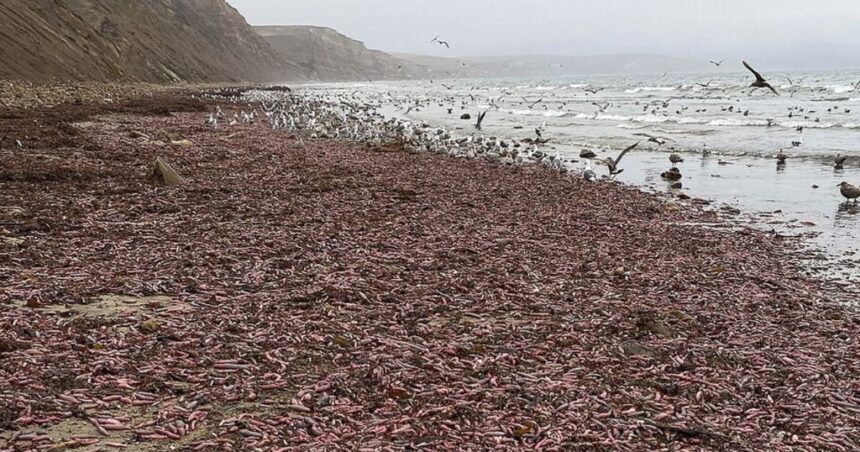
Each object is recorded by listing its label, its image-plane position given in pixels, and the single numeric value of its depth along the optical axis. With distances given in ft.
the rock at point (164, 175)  45.65
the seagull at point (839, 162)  70.89
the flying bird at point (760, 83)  61.46
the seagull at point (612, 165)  65.77
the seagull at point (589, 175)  61.98
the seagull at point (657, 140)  95.71
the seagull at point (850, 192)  51.08
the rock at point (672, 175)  64.54
